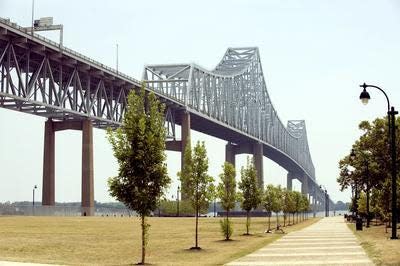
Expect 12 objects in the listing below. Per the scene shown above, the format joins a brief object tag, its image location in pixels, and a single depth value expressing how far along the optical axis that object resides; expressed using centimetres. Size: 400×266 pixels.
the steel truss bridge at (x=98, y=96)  7688
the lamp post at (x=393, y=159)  3106
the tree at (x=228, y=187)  4538
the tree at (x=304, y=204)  10014
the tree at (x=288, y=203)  7955
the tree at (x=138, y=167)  2611
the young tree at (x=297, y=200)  9054
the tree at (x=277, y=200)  6942
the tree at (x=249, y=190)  5225
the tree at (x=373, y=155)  6147
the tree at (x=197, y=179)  3759
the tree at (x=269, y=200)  6794
